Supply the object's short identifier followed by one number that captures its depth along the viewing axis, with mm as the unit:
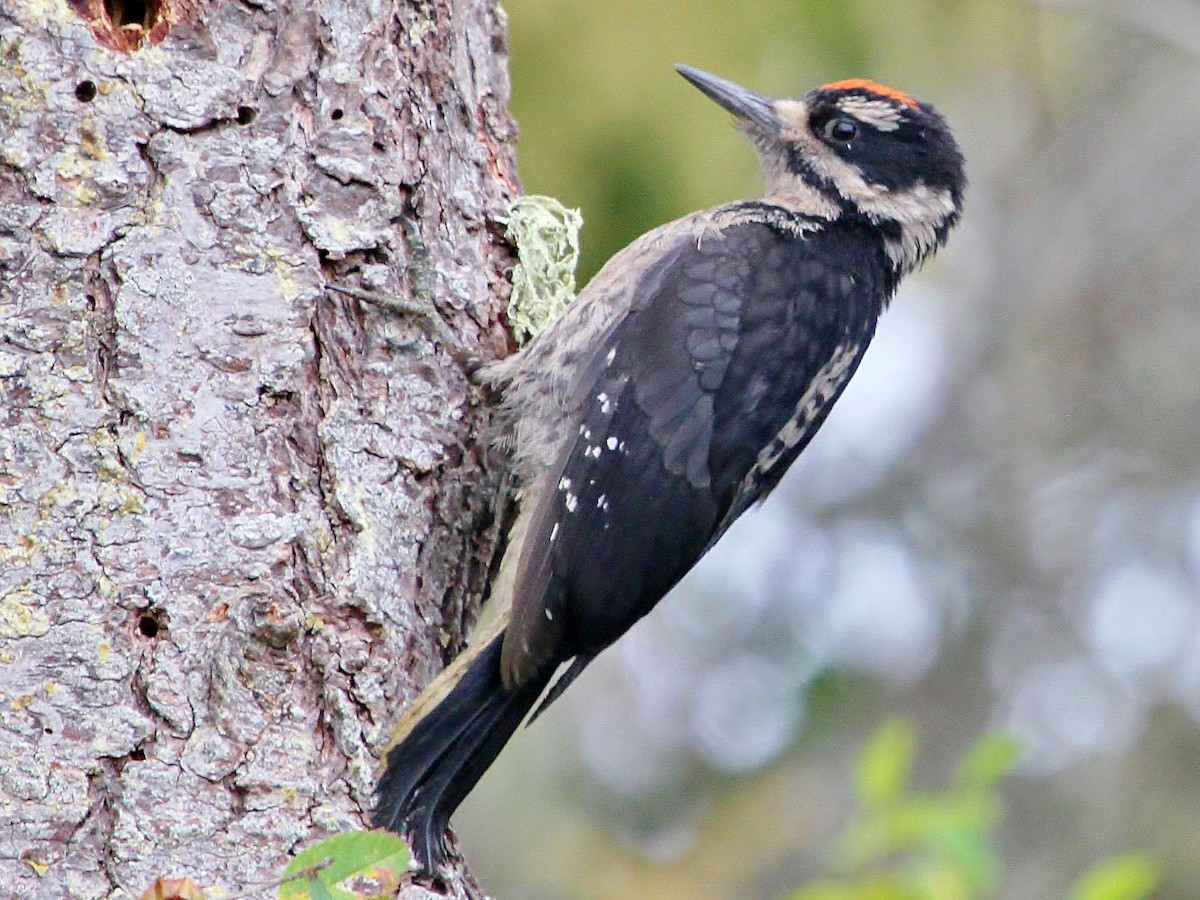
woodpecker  5805
